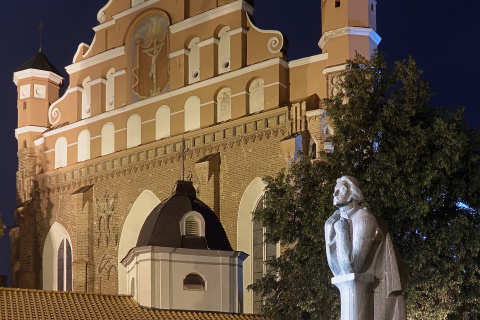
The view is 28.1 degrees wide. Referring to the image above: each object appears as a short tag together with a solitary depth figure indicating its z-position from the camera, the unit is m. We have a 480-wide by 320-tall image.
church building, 26.62
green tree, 18.34
